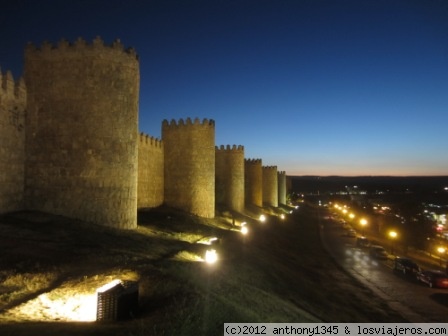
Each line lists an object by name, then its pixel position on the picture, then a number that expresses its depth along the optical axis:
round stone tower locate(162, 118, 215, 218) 28.25
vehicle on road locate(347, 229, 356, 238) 43.28
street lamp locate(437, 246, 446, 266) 34.41
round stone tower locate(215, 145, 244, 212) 38.62
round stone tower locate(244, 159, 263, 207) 49.59
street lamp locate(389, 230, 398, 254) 35.56
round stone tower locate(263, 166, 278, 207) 59.59
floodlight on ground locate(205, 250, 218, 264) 14.19
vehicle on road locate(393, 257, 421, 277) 23.42
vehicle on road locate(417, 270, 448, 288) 21.05
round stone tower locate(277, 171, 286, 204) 74.00
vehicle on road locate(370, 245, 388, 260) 30.39
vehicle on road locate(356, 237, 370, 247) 36.22
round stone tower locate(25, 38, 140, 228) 15.81
